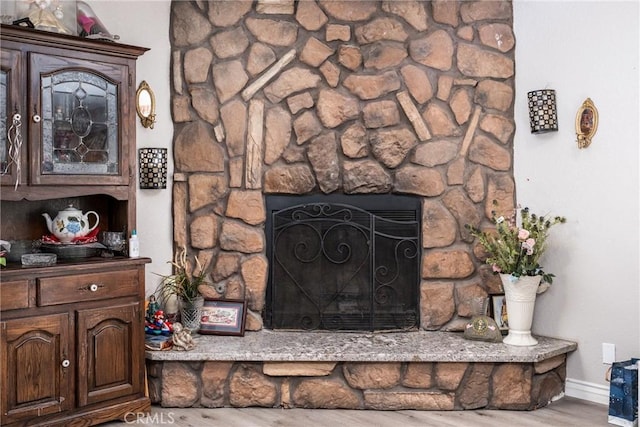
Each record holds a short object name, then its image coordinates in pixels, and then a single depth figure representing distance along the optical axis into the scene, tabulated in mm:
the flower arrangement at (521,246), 3354
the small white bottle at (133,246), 3150
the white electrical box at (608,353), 3350
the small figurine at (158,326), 3334
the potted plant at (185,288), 3508
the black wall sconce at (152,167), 3529
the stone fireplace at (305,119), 3670
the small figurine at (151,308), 3399
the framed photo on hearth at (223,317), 3568
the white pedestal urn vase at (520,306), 3373
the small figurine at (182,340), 3266
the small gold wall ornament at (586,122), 3406
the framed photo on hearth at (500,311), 3654
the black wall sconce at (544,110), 3551
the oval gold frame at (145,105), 3525
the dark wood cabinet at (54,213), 2744
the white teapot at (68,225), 3068
